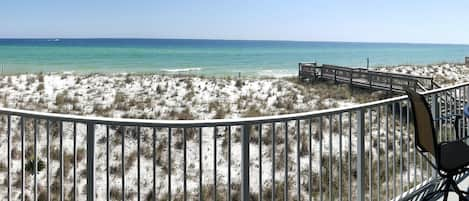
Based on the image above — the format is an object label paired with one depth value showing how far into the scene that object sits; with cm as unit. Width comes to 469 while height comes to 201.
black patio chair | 247
